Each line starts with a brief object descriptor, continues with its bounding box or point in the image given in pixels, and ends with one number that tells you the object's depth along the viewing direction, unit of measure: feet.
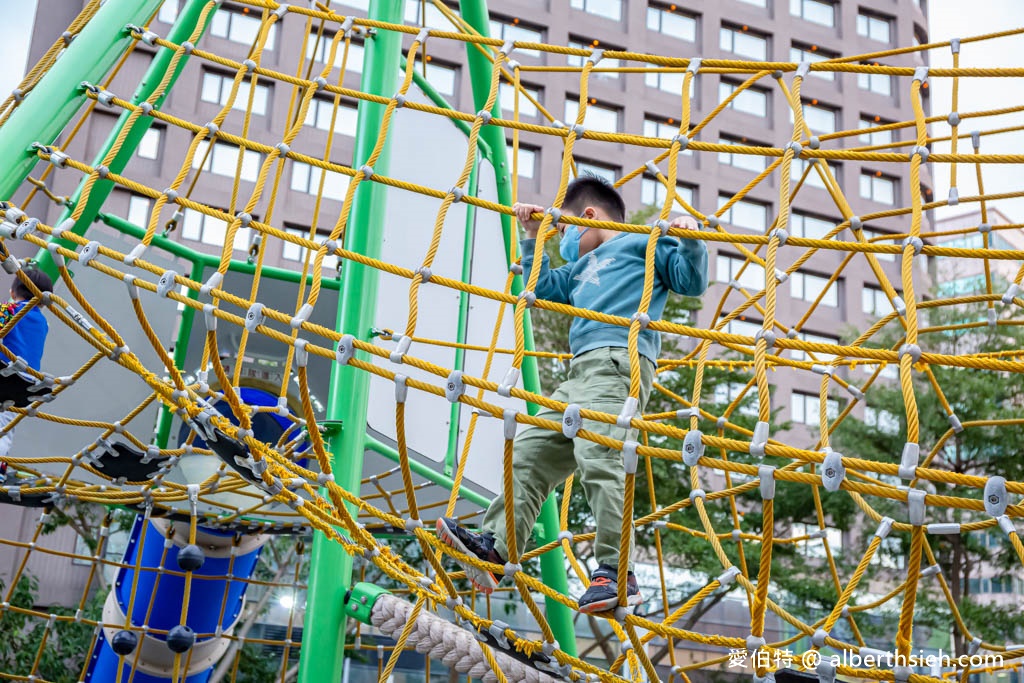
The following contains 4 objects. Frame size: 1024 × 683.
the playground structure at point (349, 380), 6.43
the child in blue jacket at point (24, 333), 9.45
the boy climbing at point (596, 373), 6.61
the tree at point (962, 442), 33.53
